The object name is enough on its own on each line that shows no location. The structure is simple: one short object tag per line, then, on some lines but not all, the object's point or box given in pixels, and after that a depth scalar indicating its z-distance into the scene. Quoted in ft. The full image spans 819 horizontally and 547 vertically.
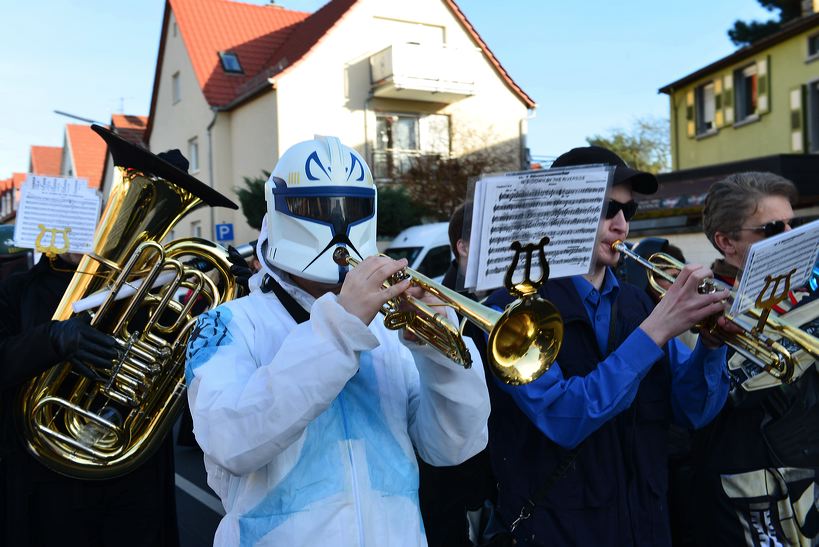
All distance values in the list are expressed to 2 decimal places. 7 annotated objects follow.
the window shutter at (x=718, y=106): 72.13
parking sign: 51.24
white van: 42.70
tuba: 10.72
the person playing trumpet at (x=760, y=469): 8.77
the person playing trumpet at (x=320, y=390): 5.82
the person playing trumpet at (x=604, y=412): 7.90
